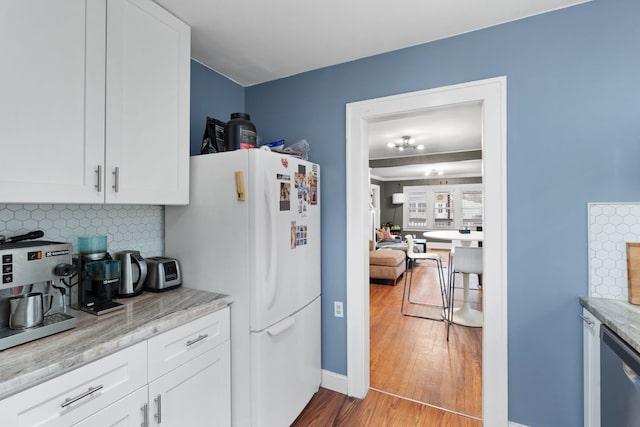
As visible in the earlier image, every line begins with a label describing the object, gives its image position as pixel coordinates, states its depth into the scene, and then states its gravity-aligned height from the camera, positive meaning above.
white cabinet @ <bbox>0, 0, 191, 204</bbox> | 1.05 +0.47
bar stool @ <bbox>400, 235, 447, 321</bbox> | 3.79 -1.14
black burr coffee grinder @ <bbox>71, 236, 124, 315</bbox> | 1.36 -0.29
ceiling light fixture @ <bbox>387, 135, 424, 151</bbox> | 4.94 +1.25
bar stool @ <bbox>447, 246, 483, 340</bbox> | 3.15 -0.46
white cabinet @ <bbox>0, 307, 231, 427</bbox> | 0.91 -0.63
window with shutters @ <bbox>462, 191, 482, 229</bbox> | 9.36 +0.25
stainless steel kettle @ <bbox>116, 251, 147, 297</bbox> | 1.56 -0.30
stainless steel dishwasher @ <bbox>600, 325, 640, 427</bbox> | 1.07 -0.65
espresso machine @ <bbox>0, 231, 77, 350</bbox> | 1.02 -0.27
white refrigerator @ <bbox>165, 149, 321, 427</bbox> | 1.58 -0.25
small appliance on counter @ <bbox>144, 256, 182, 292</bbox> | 1.68 -0.34
